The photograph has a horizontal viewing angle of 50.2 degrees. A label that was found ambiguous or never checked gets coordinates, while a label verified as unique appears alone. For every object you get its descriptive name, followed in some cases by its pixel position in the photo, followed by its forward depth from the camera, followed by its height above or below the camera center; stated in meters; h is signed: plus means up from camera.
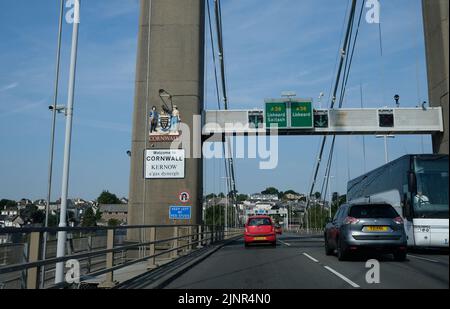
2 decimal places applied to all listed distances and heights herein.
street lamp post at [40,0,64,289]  15.05 +3.86
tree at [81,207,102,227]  33.92 +0.55
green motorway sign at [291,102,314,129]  29.20 +6.61
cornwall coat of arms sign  26.72 +5.52
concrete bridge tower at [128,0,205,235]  26.52 +7.68
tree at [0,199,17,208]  30.92 +1.29
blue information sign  22.00 +0.53
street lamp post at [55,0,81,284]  11.45 +2.73
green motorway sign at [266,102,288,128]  29.39 +6.70
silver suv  12.94 -0.16
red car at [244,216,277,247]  23.66 -0.38
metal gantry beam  28.91 +6.22
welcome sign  24.14 +2.99
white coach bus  16.19 +0.89
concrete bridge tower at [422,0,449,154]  27.52 +10.03
